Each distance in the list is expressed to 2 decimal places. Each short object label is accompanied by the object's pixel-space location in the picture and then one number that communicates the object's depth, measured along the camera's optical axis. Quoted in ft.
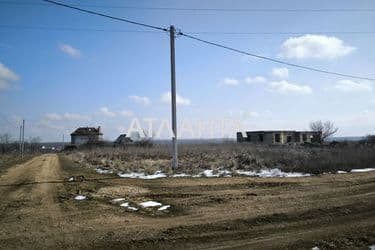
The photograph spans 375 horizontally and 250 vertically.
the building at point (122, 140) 310.45
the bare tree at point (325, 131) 348.79
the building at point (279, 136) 331.16
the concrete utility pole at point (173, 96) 71.20
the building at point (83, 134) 441.77
